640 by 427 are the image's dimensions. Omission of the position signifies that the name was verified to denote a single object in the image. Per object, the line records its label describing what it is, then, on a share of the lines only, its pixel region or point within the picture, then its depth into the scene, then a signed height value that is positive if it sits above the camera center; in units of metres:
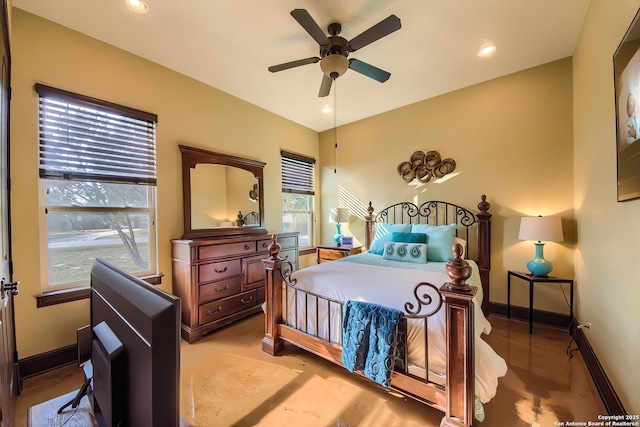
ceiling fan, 1.84 +1.31
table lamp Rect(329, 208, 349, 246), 4.24 -0.10
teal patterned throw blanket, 1.68 -0.88
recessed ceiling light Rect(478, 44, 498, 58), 2.59 +1.61
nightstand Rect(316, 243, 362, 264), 4.01 -0.66
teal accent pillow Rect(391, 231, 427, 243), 3.12 -0.35
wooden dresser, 2.67 -0.77
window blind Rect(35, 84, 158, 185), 2.15 +0.66
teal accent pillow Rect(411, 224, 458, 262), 2.96 -0.38
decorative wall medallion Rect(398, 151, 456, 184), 3.57 +0.60
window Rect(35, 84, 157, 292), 2.16 +0.24
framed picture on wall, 1.33 +0.53
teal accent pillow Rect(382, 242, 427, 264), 2.89 -0.49
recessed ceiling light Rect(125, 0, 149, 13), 1.99 +1.61
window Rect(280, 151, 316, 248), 4.37 +0.28
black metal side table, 2.67 -0.75
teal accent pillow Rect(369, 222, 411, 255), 3.44 -0.34
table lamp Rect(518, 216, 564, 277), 2.63 -0.27
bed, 1.48 -0.72
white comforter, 1.58 -0.69
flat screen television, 0.59 -0.38
